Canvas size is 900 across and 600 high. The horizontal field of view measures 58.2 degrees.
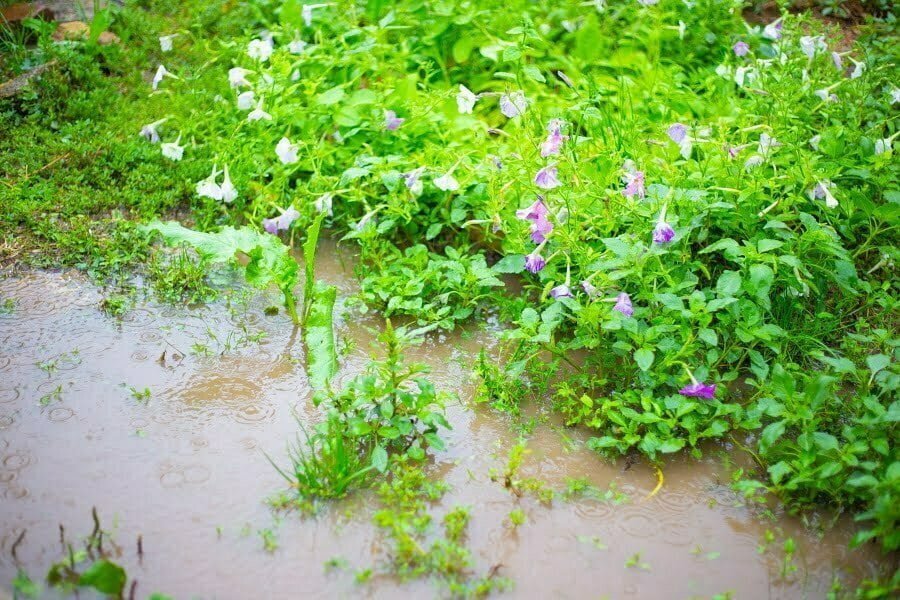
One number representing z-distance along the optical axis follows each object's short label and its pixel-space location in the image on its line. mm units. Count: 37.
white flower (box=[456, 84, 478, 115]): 3494
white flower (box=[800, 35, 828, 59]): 3979
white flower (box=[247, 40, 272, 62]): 4098
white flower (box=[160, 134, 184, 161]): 3908
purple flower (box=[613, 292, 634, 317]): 2852
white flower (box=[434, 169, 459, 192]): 3387
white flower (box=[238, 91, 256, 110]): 3930
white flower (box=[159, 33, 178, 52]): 4523
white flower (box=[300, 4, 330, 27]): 4383
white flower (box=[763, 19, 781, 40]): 4172
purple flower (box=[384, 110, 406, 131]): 3826
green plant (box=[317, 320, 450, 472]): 2660
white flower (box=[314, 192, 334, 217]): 3620
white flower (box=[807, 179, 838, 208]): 3098
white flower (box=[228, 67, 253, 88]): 3957
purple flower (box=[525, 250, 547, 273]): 3045
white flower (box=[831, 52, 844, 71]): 3984
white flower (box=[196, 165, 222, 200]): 3625
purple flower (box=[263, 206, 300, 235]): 3588
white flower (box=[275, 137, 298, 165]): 3775
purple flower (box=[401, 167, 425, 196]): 3510
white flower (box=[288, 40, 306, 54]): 4258
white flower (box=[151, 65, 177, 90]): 4145
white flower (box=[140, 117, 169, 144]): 4050
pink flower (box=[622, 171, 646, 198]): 3186
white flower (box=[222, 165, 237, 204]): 3654
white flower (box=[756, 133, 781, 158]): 3291
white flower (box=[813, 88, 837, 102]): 3799
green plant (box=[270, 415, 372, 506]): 2562
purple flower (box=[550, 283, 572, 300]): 2971
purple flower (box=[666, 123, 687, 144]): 3352
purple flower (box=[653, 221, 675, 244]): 2904
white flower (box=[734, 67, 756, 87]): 3949
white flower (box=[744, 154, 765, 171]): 3260
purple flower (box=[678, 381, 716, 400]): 2771
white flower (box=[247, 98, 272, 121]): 3811
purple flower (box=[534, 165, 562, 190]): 3084
